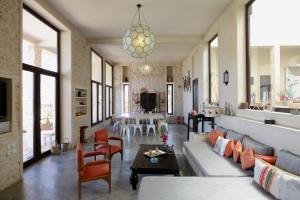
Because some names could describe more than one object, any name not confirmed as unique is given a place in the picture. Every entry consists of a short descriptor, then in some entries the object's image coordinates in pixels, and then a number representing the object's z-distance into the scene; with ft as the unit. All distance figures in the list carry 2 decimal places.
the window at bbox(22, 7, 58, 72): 15.87
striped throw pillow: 6.52
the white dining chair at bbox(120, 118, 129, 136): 28.12
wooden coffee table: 11.04
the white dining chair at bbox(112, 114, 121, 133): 30.60
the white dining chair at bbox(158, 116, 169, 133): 27.54
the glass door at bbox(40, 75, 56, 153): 18.38
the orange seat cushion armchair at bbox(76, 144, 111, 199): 10.43
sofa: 7.48
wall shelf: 23.40
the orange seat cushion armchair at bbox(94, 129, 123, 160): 15.09
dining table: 28.71
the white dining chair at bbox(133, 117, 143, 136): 28.47
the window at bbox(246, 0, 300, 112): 11.55
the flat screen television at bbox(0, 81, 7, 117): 11.84
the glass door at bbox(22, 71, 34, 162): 15.80
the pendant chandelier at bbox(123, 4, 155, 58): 13.25
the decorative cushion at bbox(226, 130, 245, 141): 13.09
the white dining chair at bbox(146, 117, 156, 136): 28.78
